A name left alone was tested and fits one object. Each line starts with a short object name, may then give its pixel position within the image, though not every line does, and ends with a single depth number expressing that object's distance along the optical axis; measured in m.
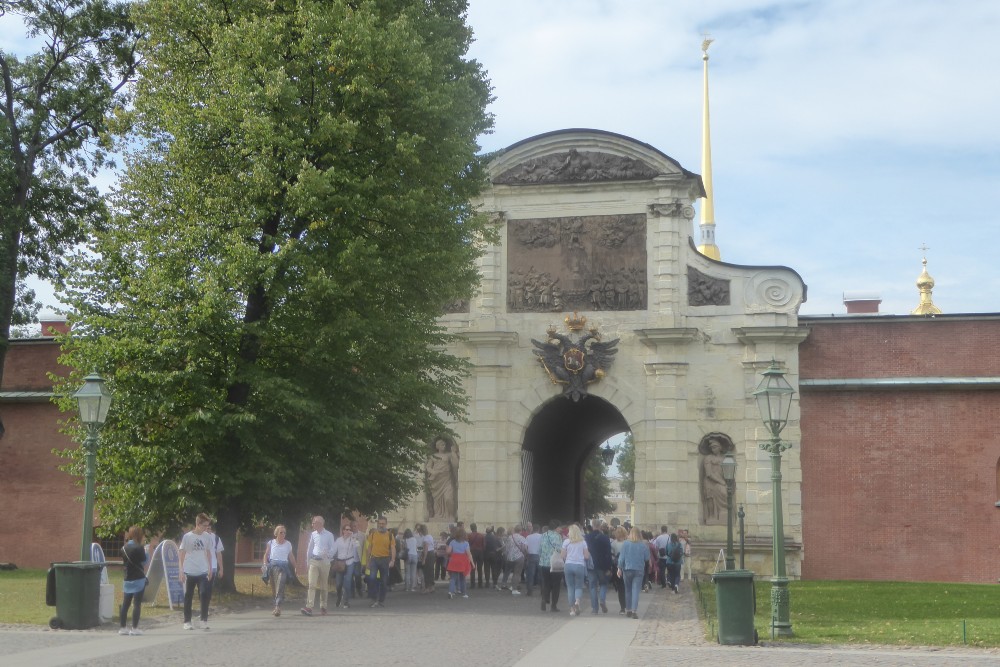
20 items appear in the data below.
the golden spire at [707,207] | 88.62
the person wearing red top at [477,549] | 27.91
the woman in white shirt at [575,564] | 20.36
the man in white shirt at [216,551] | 17.52
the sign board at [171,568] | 19.84
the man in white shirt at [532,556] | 25.88
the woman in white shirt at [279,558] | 19.23
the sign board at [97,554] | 18.34
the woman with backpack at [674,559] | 26.84
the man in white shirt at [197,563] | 17.00
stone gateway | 31.77
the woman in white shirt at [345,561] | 22.02
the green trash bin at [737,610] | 16.11
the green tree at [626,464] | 105.46
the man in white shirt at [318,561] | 19.77
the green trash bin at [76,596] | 17.02
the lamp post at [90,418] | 17.48
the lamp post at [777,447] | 16.67
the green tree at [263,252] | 21.03
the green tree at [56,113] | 32.66
